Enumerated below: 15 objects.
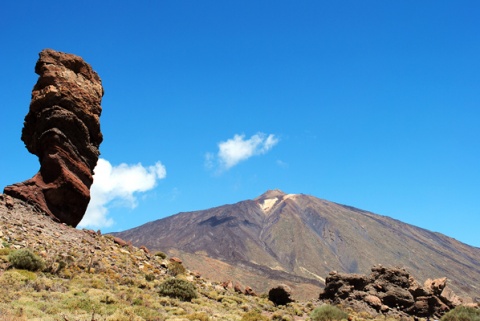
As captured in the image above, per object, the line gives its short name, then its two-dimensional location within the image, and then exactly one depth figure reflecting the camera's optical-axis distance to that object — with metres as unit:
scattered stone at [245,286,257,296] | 29.98
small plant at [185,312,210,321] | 15.24
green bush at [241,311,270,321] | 17.39
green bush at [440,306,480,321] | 23.78
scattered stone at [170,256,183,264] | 29.08
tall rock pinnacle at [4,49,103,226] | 23.16
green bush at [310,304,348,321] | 22.27
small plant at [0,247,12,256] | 17.12
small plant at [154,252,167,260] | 30.36
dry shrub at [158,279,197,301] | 19.84
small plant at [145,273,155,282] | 22.34
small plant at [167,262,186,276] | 26.41
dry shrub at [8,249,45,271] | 16.38
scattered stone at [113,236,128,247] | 27.05
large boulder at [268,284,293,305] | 28.19
